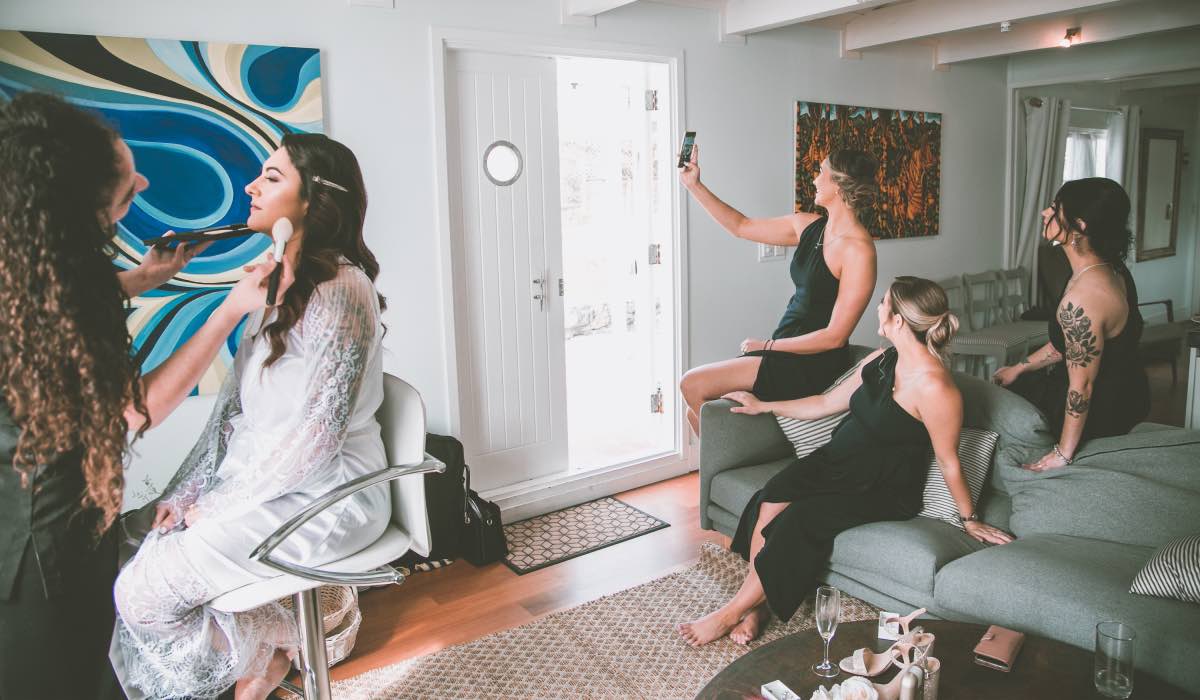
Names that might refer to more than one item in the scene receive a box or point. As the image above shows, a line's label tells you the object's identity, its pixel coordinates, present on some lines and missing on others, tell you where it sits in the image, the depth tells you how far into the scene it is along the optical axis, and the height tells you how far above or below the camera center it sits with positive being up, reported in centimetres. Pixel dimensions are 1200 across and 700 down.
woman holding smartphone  329 -37
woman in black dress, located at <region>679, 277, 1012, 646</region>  276 -89
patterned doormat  366 -144
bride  177 -51
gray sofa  222 -102
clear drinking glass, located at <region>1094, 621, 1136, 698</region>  173 -92
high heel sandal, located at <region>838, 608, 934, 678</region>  189 -100
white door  383 -21
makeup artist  144 -29
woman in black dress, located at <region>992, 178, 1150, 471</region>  285 -40
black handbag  356 -131
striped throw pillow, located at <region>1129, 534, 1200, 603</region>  216 -94
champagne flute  191 -90
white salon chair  177 -72
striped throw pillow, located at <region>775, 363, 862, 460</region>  329 -86
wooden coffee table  181 -102
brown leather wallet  188 -99
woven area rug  263 -143
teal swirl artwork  290 +35
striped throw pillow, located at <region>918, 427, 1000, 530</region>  288 -91
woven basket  278 -129
